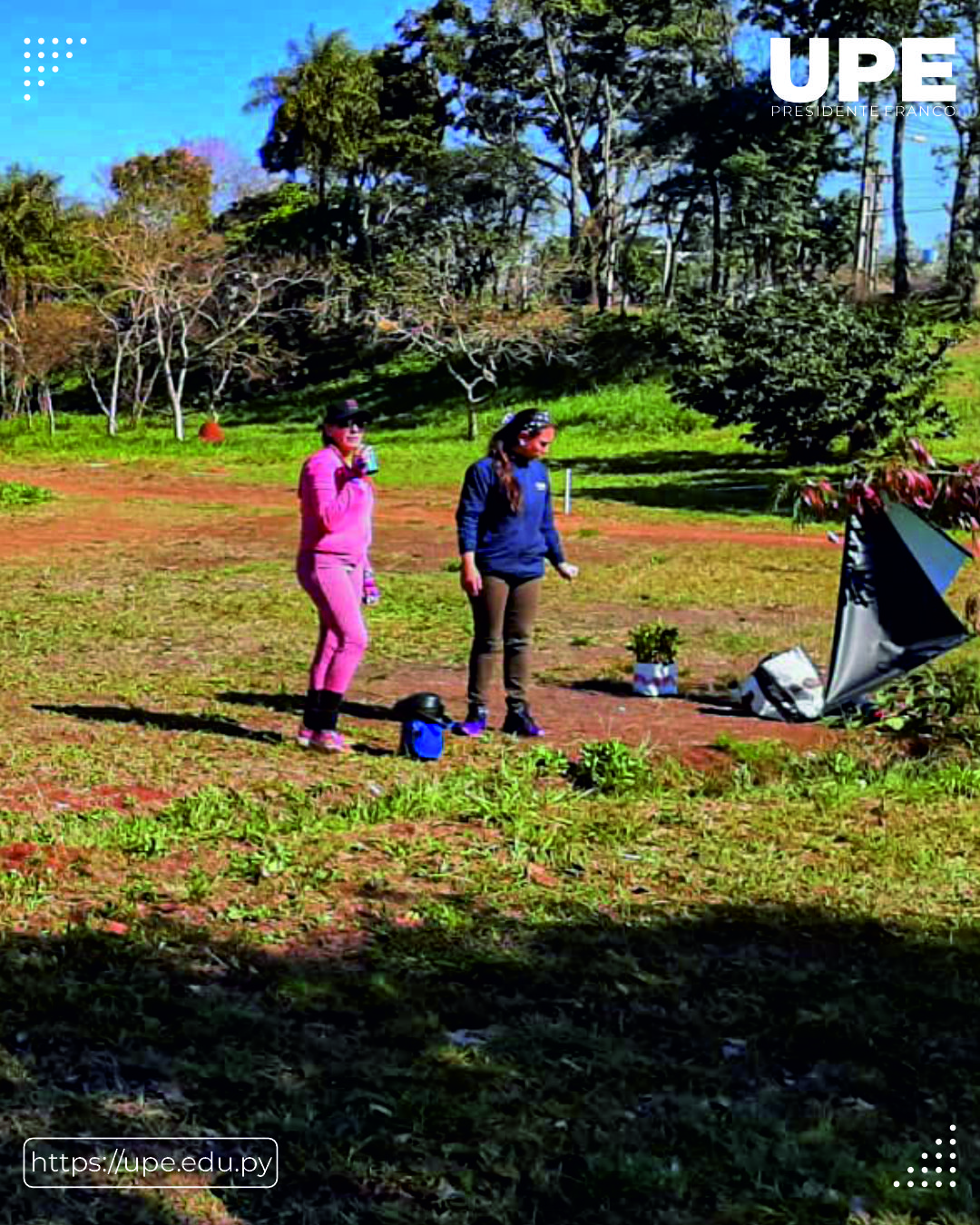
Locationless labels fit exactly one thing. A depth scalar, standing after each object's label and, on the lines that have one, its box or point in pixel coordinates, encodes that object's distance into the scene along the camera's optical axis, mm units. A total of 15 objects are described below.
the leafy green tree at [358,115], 50094
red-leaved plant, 7336
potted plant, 8430
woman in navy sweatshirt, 7070
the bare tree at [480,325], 41469
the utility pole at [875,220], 46344
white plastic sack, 7887
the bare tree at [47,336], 44062
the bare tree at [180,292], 41719
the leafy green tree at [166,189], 47000
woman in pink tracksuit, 6688
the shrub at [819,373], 22031
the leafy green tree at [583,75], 47375
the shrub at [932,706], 7496
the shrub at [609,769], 6391
